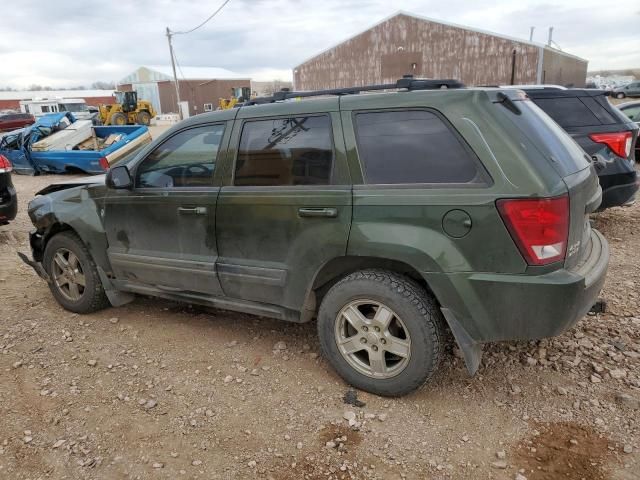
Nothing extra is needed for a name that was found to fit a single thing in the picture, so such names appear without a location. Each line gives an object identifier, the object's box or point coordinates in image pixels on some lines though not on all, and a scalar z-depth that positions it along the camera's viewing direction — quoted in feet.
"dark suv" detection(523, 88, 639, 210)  17.74
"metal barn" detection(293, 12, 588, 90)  108.37
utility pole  121.70
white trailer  143.95
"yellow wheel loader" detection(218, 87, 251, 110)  91.59
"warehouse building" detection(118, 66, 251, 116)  191.31
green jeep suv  8.29
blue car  41.01
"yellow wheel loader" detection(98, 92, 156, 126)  87.71
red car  108.37
